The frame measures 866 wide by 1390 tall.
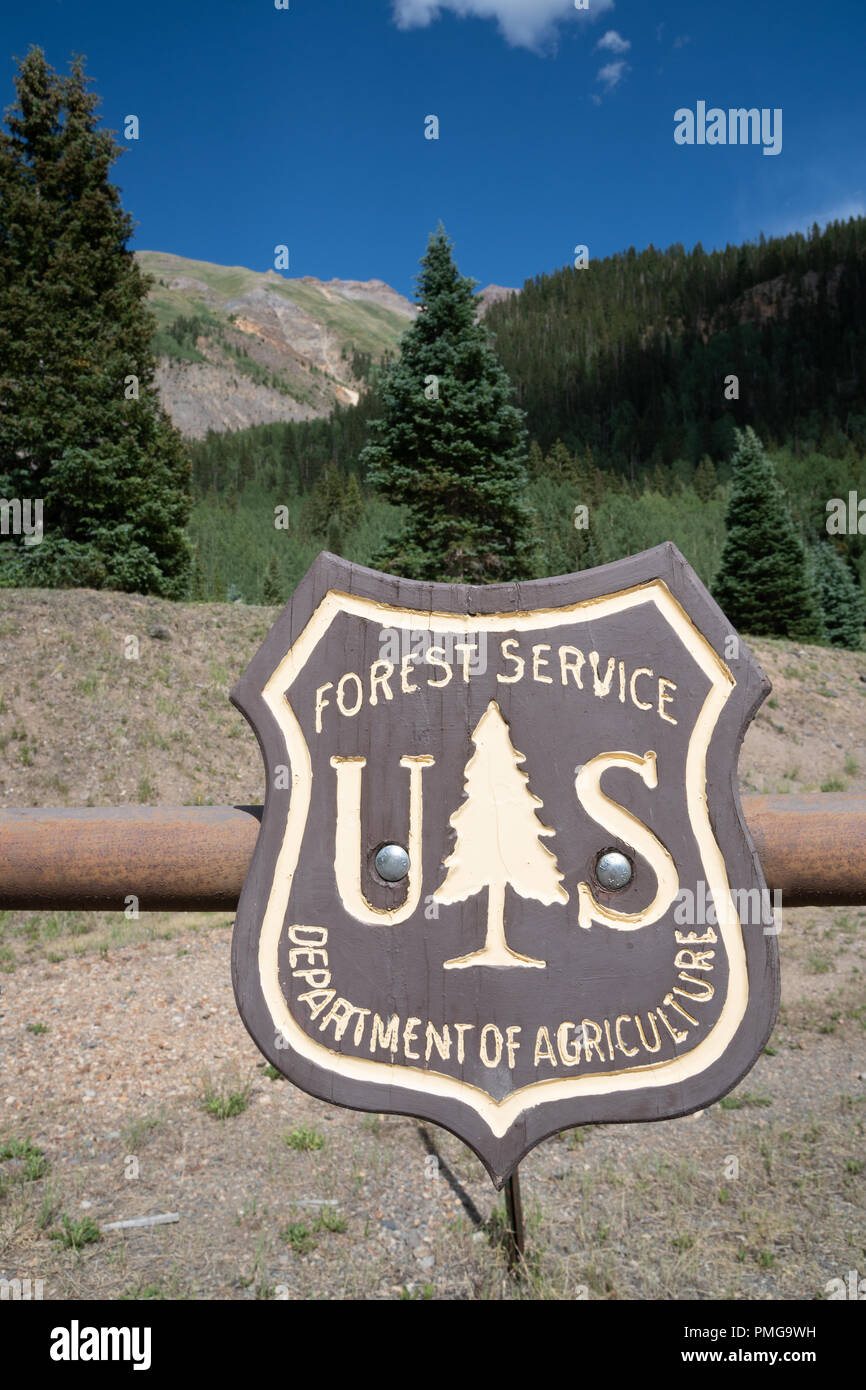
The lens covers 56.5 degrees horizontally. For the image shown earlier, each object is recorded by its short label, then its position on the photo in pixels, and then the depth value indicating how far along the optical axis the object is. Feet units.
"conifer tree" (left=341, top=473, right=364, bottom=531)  254.68
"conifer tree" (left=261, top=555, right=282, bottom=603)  151.43
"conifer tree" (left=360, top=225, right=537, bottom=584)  54.24
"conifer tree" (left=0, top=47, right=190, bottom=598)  50.24
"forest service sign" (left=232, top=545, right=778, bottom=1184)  4.20
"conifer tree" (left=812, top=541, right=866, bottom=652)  119.75
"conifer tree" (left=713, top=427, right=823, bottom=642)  87.35
